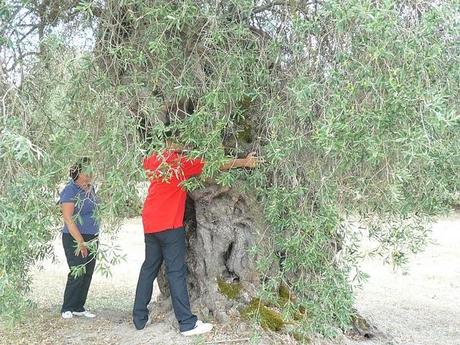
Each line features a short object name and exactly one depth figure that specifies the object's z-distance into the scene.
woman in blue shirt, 6.01
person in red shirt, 5.77
